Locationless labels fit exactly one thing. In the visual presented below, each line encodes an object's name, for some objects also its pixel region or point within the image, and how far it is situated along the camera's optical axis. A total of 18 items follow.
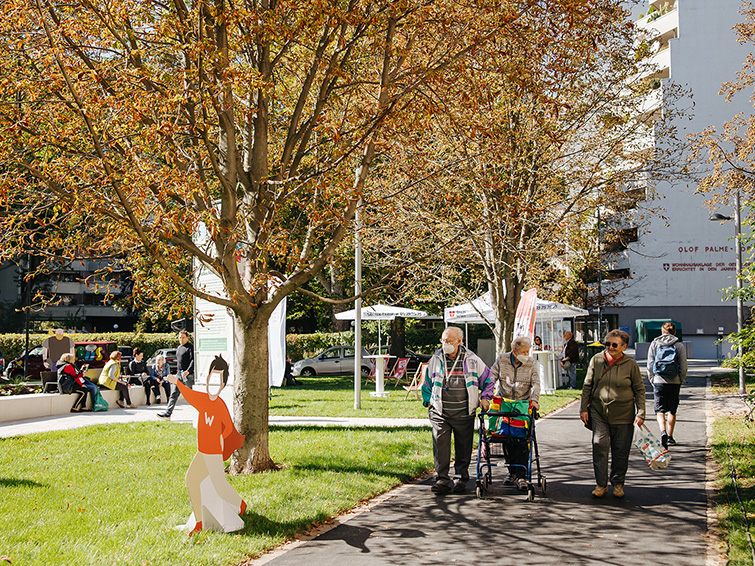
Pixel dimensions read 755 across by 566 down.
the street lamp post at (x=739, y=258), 20.69
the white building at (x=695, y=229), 54.38
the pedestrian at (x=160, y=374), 19.15
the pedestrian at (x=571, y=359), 24.78
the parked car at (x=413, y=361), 31.67
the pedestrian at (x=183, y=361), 15.34
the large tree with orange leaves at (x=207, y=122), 7.45
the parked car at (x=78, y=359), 26.55
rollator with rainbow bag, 8.22
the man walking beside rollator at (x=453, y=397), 8.34
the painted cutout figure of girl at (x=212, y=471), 6.36
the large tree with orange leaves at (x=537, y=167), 13.61
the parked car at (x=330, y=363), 33.84
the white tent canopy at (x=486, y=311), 22.42
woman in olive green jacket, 7.95
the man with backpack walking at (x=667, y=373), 10.60
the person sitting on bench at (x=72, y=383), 16.88
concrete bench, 15.42
